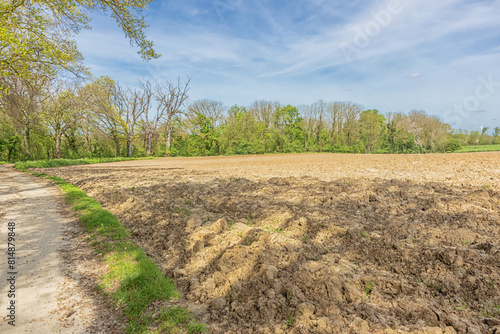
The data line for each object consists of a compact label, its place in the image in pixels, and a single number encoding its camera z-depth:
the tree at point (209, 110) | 61.00
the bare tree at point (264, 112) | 61.53
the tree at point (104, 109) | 38.34
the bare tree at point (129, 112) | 47.47
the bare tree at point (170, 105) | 53.44
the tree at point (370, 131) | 60.69
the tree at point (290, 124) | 60.34
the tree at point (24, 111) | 23.08
